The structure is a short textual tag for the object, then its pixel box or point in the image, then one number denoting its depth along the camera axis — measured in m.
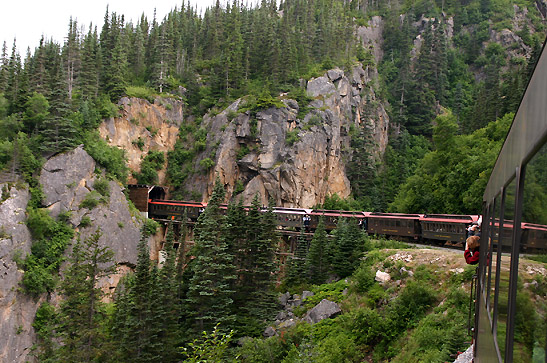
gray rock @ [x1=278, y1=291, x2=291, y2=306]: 28.98
